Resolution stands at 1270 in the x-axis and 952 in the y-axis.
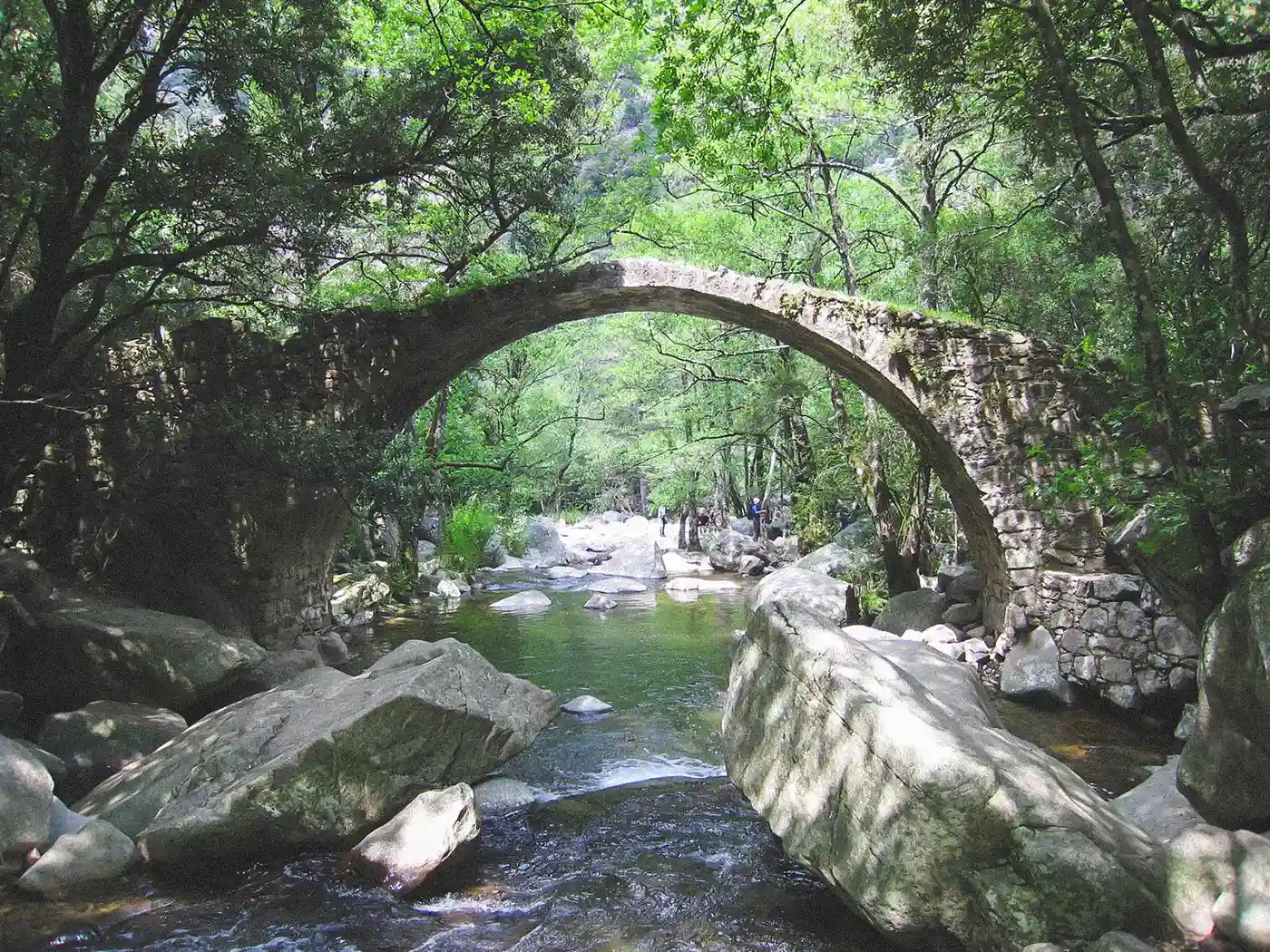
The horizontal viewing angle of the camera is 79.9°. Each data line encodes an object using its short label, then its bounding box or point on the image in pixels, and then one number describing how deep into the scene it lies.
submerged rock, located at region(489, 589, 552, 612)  12.31
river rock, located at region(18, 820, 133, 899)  3.37
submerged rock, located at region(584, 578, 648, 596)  14.81
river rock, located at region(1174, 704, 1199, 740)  5.41
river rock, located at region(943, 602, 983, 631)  8.55
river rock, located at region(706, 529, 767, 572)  18.33
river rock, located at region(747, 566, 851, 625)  8.80
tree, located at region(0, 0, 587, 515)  4.87
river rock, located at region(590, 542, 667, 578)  17.83
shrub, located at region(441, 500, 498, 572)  14.83
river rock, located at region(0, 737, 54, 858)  3.41
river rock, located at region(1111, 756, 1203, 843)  3.23
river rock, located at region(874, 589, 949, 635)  8.72
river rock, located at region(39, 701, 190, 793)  4.73
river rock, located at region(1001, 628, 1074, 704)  6.73
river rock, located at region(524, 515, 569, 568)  20.16
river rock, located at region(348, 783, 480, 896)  3.59
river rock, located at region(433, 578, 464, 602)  13.13
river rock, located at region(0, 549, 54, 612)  5.48
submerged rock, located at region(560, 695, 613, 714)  6.62
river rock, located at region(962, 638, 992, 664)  7.66
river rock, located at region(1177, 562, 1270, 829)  2.71
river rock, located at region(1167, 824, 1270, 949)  2.32
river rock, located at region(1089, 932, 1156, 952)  2.24
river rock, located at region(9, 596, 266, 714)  5.34
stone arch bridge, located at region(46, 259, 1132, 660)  7.25
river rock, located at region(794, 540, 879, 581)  10.90
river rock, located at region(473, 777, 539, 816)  4.55
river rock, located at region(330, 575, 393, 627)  10.12
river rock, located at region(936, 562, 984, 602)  8.86
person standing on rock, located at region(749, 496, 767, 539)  21.25
